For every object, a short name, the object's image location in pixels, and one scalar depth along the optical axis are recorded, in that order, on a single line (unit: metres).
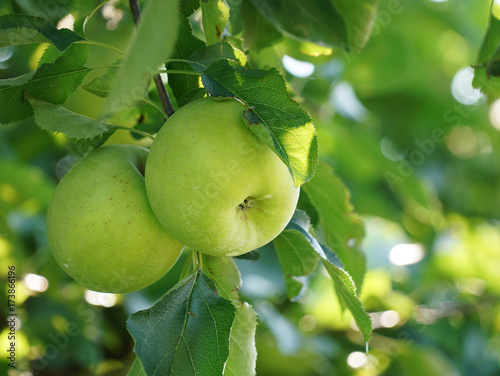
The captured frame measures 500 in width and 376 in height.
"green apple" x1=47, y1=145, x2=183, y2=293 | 0.63
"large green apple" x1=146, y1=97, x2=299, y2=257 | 0.60
